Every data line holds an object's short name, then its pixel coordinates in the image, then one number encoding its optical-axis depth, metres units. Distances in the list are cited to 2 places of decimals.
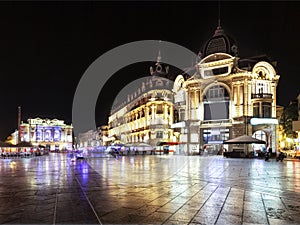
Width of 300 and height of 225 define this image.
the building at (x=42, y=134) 136.78
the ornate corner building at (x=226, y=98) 38.16
